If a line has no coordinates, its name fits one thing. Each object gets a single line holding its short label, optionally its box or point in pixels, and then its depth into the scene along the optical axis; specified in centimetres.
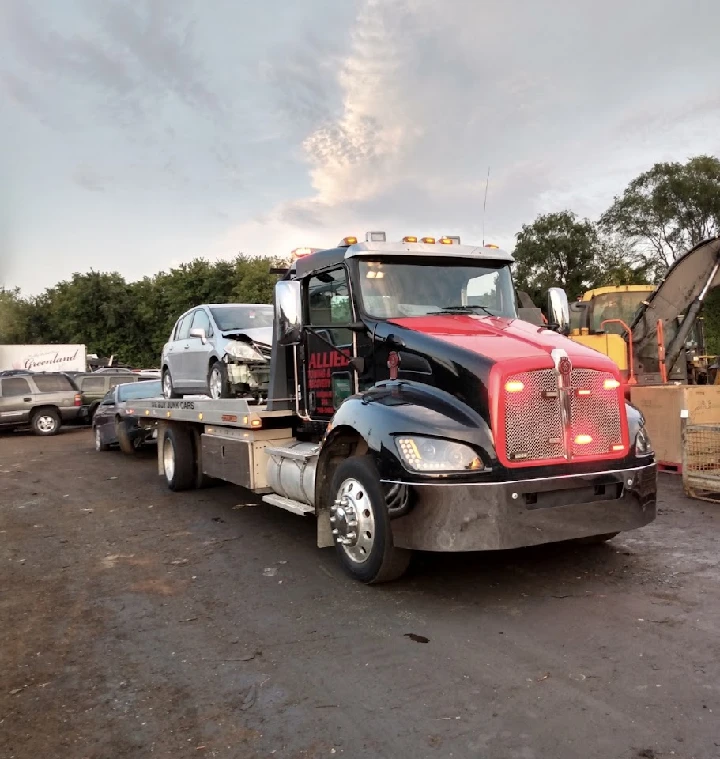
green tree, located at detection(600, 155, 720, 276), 3634
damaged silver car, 883
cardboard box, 955
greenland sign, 3847
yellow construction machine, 1206
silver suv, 2048
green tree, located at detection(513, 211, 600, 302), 3941
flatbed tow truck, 450
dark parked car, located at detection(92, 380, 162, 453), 1428
